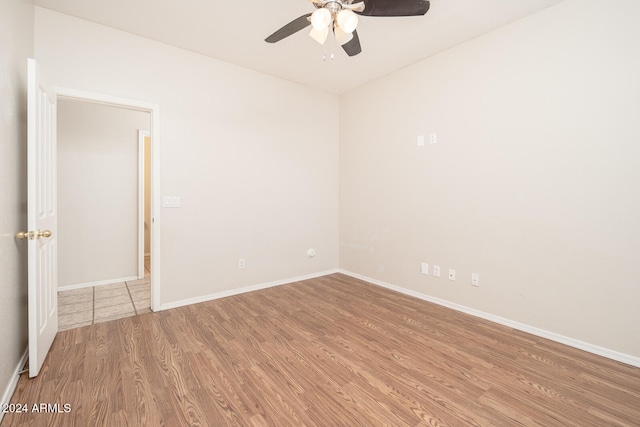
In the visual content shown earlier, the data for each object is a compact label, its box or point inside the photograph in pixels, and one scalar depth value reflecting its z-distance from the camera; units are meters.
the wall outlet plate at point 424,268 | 3.30
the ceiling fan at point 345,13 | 1.74
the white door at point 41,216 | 1.77
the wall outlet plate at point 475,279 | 2.86
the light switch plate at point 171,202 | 2.99
